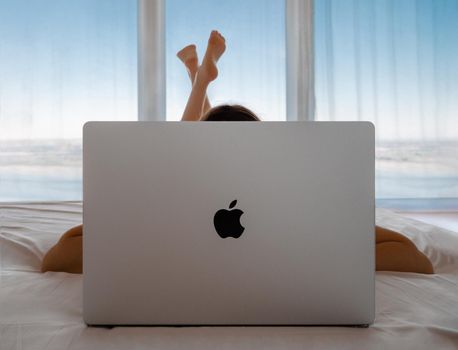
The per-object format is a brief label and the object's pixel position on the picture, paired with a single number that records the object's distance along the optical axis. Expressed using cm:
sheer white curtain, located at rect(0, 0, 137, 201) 375
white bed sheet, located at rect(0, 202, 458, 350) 54
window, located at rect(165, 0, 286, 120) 392
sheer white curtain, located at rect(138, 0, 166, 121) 387
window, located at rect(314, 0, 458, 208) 400
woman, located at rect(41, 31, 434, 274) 92
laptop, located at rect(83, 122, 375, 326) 59
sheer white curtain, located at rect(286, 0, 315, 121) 395
